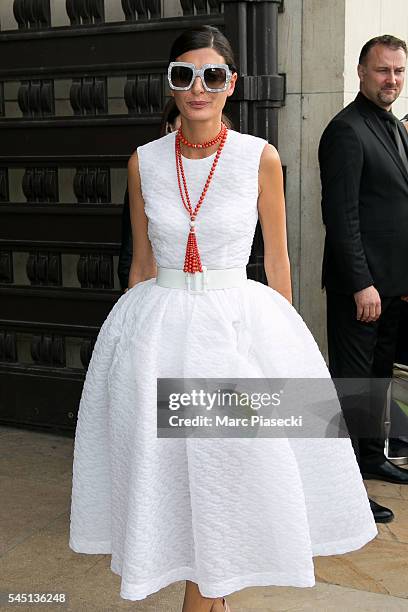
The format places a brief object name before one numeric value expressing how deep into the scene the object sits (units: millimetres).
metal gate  5059
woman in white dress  2812
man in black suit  4406
